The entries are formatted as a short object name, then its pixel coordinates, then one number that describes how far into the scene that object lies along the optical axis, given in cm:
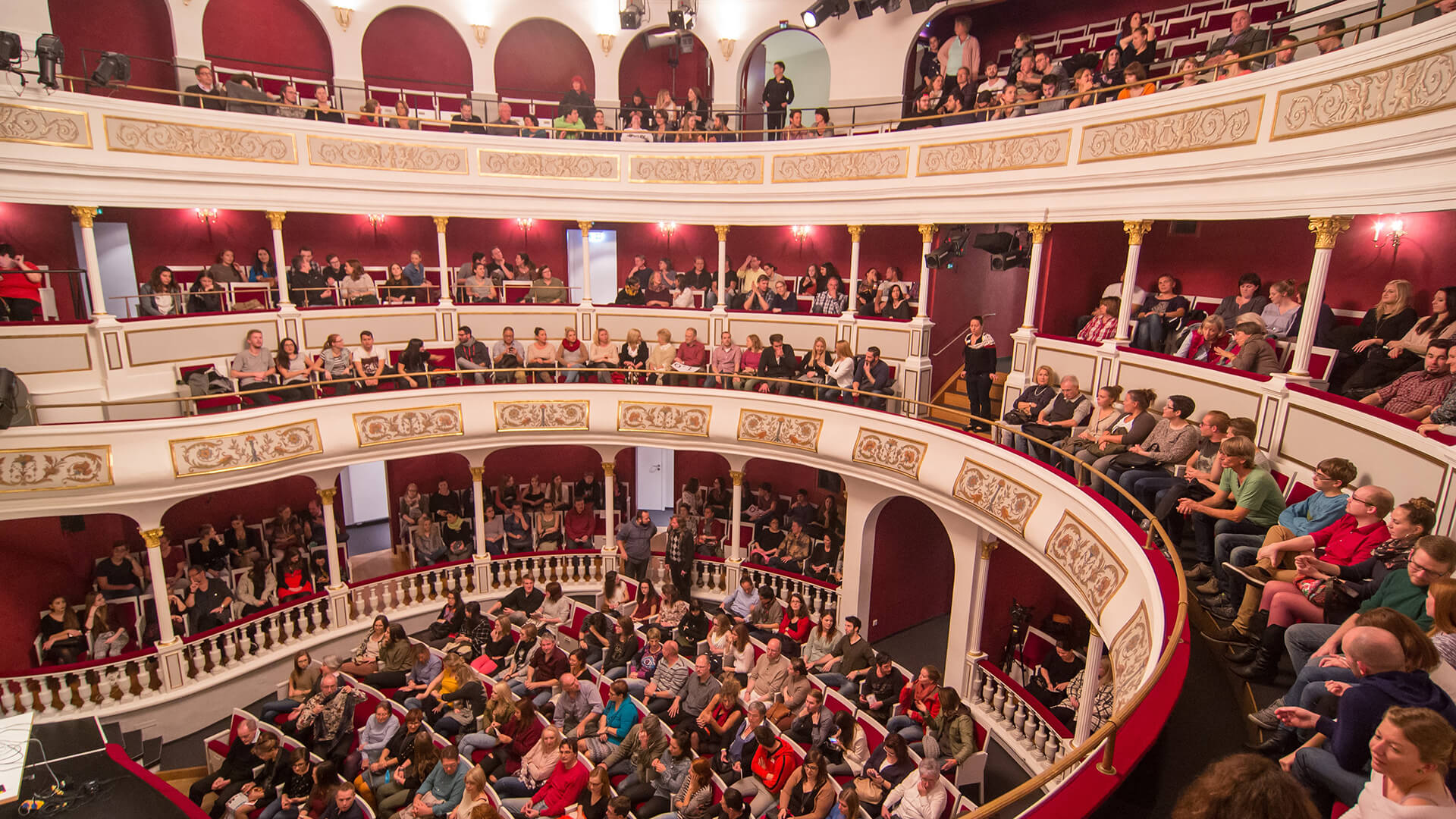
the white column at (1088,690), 736
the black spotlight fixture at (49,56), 866
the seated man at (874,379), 1045
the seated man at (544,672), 856
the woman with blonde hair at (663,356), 1214
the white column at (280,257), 1128
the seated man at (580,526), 1305
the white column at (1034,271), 992
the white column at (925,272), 1125
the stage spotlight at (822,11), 1291
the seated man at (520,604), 1039
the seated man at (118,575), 1021
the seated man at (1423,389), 496
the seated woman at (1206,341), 745
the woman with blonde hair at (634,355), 1222
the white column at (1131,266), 869
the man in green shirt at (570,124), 1294
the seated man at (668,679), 836
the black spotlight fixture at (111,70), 924
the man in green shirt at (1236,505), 503
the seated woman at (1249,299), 759
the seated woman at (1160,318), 841
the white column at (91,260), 954
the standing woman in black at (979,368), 945
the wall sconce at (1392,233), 754
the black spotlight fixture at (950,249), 1099
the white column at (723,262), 1296
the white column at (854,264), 1196
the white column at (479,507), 1225
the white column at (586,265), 1309
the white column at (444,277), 1281
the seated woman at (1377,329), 586
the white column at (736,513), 1217
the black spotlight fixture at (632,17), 1344
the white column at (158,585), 945
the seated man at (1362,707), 275
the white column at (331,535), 1076
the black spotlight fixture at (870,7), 1265
